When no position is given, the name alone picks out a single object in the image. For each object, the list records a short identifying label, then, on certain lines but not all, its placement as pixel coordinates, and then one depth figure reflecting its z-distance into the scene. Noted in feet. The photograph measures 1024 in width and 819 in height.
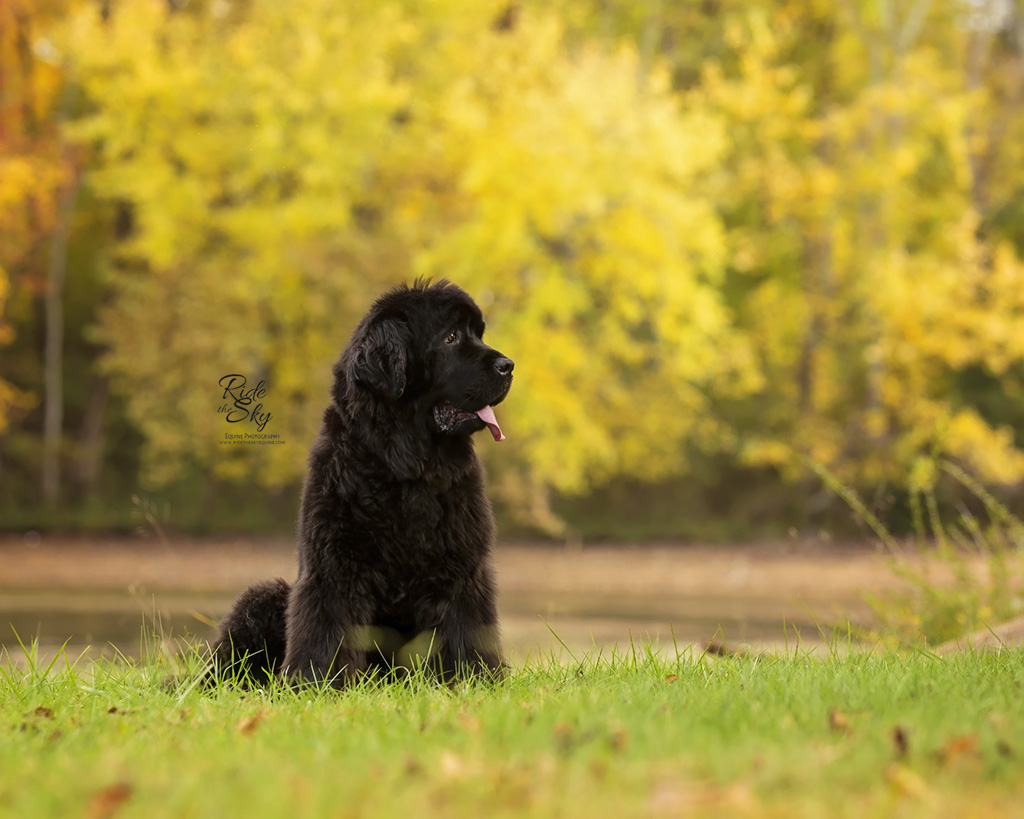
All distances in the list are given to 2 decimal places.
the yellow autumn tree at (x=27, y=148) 138.31
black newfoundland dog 31.24
